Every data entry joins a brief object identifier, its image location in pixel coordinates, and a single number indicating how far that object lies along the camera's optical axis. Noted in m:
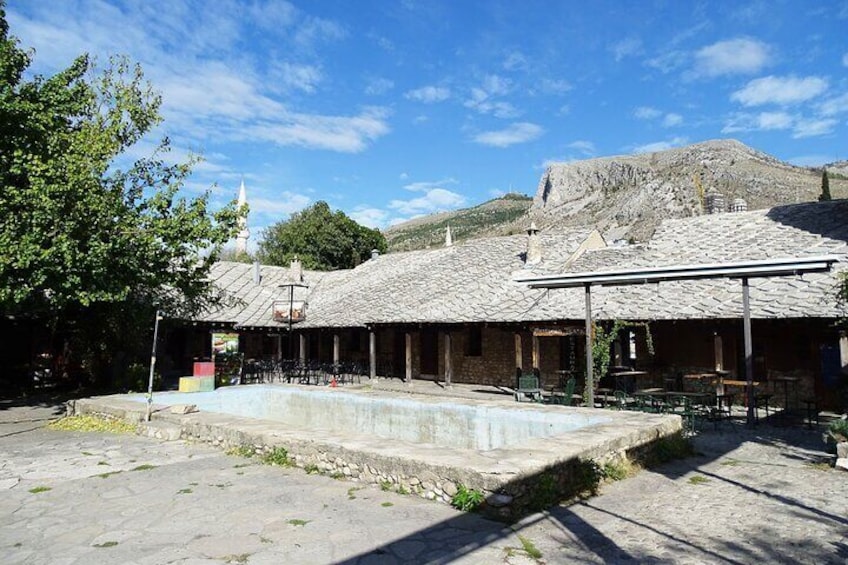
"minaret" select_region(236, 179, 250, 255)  50.78
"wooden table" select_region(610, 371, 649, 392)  12.46
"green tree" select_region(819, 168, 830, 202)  39.46
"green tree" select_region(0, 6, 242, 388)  11.15
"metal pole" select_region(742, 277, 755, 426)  9.81
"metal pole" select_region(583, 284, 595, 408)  10.36
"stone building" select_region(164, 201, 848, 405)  13.11
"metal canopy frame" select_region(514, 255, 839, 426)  8.50
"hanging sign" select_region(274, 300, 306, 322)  22.31
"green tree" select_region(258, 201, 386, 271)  44.28
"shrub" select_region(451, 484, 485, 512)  5.20
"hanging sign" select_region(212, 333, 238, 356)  20.12
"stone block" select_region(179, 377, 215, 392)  14.04
